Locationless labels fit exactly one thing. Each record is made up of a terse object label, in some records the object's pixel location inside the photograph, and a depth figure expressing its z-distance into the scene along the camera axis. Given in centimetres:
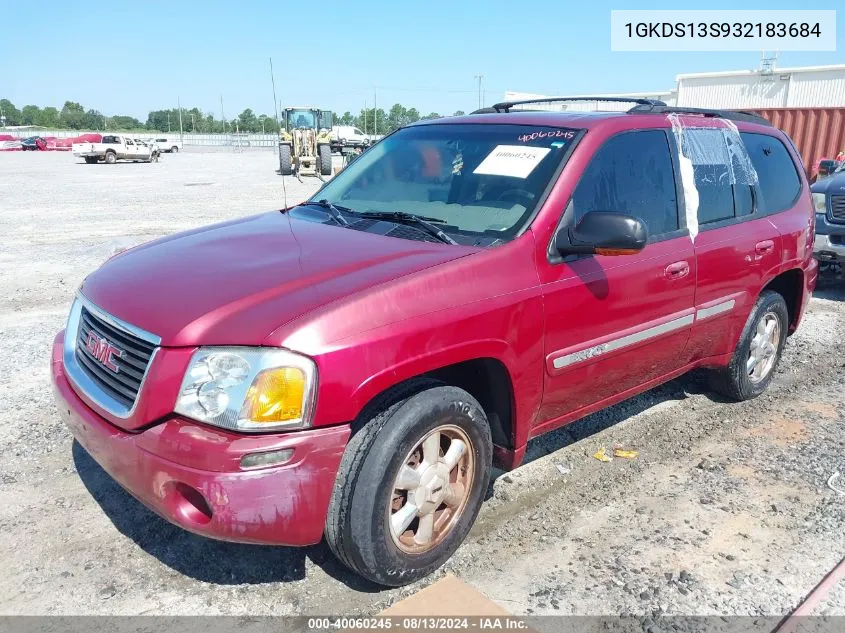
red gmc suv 233
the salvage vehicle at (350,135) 5240
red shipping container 1520
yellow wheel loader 2525
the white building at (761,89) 2636
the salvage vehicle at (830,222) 795
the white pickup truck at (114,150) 3681
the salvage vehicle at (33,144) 5362
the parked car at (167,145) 5291
